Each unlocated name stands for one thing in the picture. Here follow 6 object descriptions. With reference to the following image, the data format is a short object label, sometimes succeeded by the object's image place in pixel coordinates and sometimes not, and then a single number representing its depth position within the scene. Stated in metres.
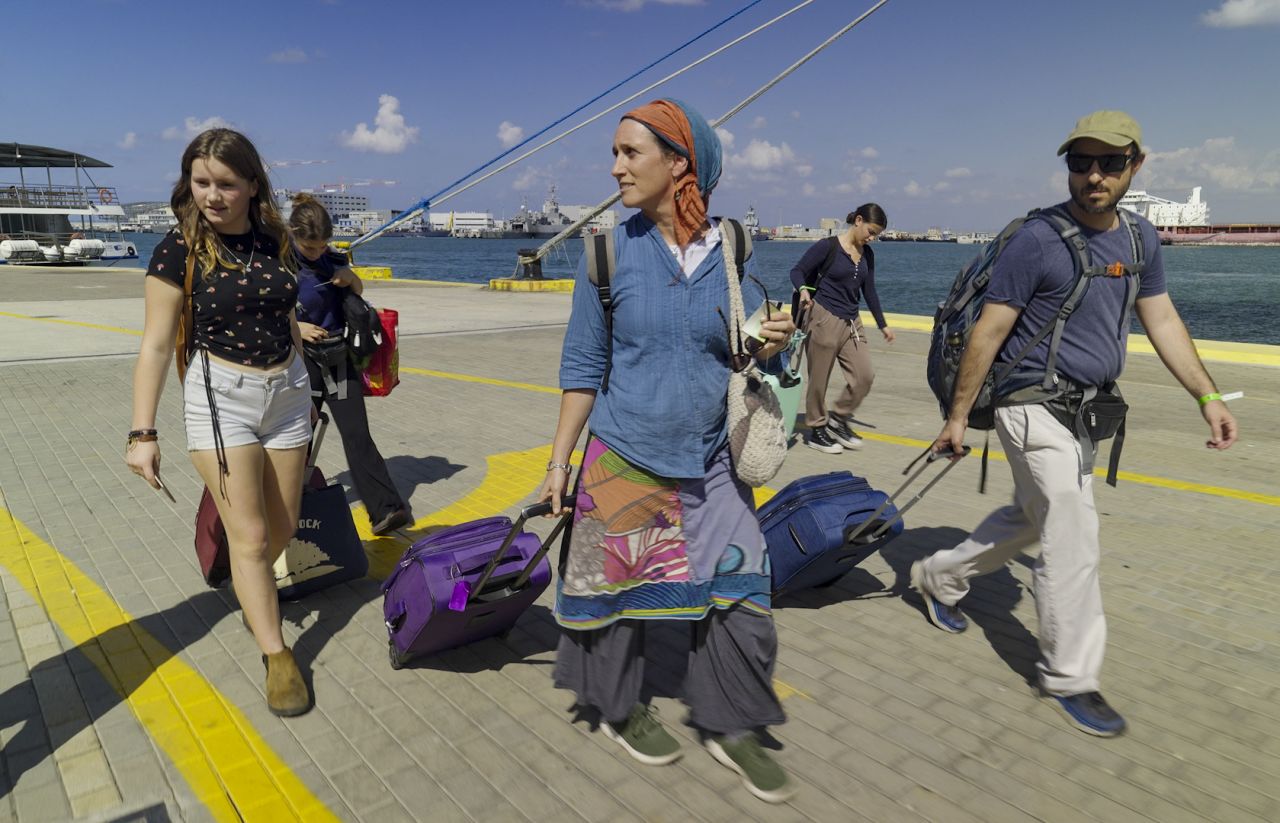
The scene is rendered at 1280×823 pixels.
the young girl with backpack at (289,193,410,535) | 4.16
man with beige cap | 2.83
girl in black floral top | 2.69
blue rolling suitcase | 3.57
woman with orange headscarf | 2.39
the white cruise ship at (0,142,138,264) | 46.81
